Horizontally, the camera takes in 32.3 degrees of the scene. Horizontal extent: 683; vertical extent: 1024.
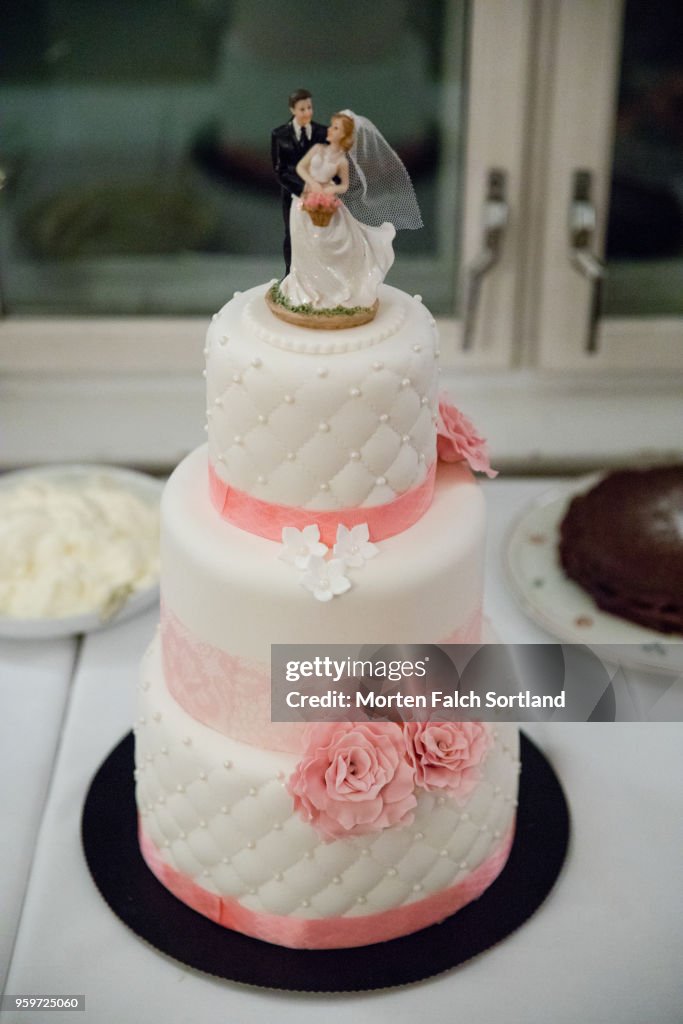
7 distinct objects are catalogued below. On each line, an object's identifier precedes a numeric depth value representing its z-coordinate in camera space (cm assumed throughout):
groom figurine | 100
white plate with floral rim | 154
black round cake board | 116
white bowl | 157
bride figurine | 101
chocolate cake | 157
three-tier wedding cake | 103
